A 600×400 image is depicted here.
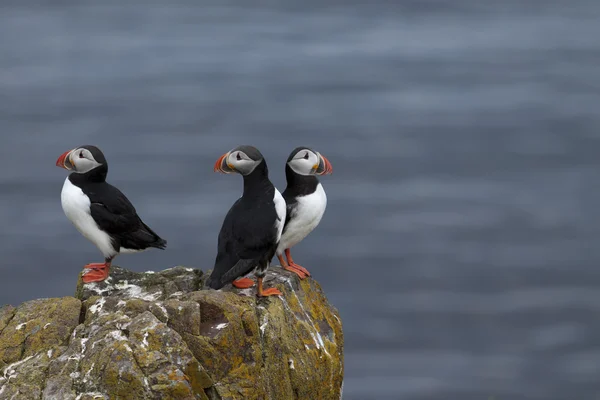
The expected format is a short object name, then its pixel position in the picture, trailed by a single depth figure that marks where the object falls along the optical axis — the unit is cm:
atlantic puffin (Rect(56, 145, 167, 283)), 1981
